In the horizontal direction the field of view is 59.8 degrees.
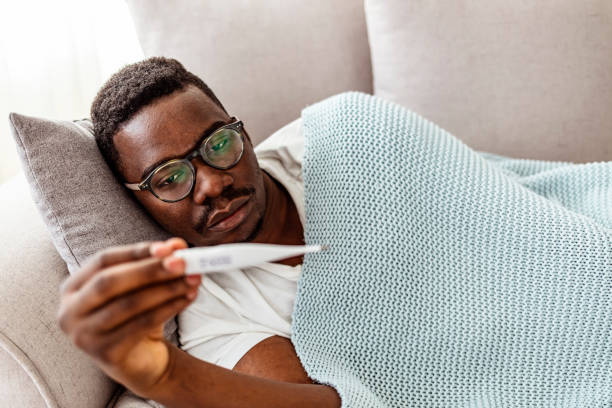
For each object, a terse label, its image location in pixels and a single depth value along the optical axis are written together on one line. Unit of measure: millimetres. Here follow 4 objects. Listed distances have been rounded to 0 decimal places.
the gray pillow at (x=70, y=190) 946
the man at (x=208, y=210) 785
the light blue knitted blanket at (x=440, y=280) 932
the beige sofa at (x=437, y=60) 1308
